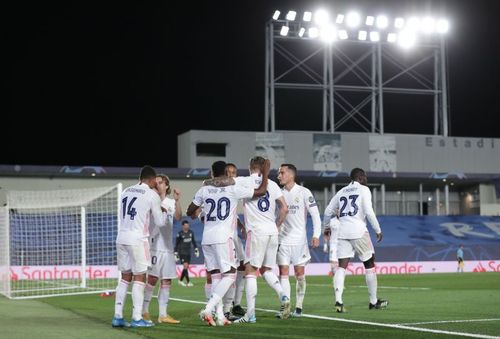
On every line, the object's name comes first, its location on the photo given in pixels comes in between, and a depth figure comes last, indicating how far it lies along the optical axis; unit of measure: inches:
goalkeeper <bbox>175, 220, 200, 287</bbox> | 1082.4
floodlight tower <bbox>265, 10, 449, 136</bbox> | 2059.5
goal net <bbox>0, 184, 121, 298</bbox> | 1114.1
